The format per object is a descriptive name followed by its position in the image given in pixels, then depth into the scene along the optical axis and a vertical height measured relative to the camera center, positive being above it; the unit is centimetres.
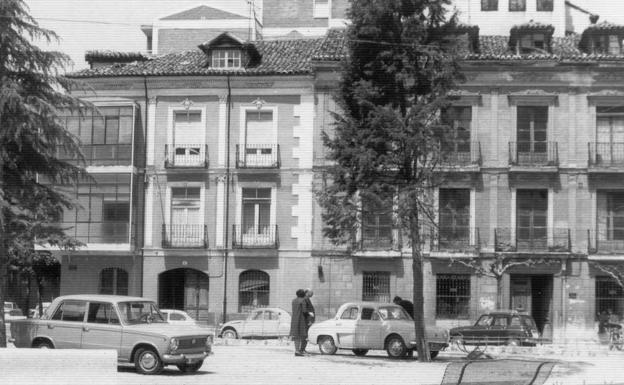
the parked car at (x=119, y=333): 1995 -167
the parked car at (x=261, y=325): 3572 -262
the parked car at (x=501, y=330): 3159 -240
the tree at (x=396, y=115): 2538 +354
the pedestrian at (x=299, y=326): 2522 -184
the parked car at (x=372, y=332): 2644 -208
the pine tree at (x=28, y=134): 2258 +264
